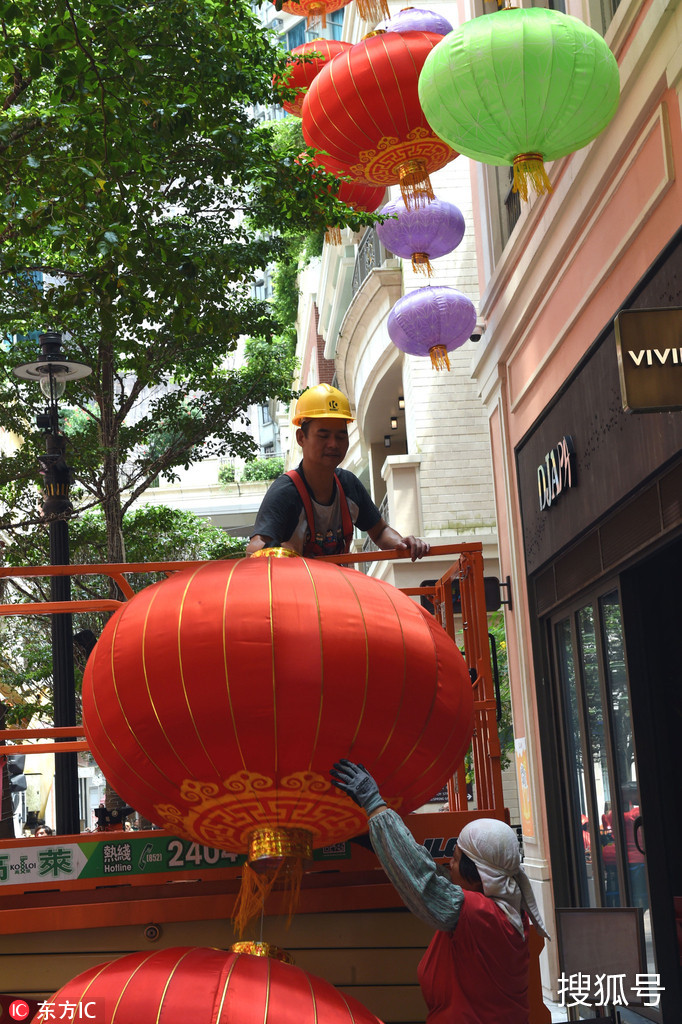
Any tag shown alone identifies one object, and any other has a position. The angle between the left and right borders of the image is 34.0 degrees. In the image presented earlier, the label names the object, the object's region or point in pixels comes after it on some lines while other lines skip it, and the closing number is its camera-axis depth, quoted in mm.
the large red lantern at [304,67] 13906
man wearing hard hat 5129
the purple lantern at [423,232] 13859
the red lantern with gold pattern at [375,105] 10023
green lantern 6883
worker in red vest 3842
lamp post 10836
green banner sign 4660
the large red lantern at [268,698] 3643
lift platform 4527
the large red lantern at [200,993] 3410
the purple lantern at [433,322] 13820
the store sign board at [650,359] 5062
